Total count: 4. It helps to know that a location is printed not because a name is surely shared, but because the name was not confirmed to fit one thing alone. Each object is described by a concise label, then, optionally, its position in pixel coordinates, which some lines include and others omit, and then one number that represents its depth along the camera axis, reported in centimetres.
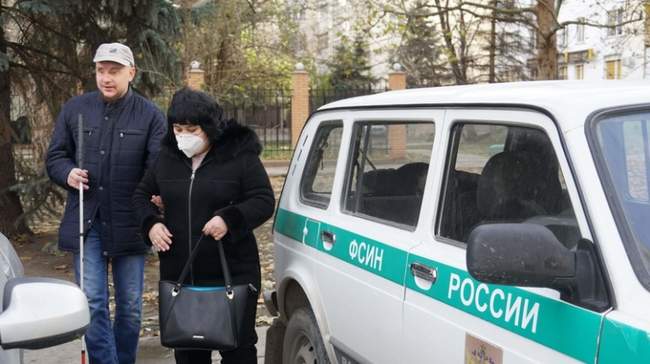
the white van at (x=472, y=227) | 215
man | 448
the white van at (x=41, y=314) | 203
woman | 404
